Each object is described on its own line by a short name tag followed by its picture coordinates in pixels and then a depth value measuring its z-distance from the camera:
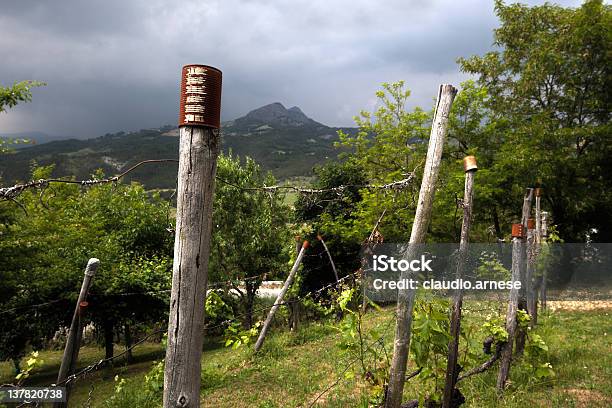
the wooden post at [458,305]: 4.32
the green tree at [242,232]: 19.94
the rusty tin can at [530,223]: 7.29
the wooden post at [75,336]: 4.49
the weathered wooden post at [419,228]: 3.76
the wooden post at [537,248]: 8.37
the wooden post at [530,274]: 7.50
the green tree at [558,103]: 17.19
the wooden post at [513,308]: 6.27
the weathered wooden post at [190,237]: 2.42
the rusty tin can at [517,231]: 6.27
